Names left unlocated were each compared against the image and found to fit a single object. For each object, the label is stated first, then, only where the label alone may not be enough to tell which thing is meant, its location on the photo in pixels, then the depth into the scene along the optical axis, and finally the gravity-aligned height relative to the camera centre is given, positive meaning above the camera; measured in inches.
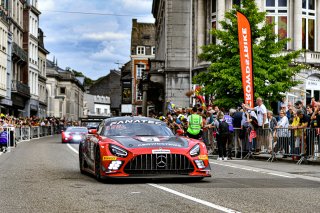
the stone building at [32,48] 3366.1 +377.7
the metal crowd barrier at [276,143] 814.5 -24.6
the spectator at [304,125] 819.4 -1.1
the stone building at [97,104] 7515.3 +214.9
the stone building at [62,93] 5034.5 +240.2
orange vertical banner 1071.0 +104.3
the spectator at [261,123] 930.1 +1.3
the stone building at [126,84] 5925.2 +336.7
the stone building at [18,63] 2950.3 +270.9
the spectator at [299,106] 874.1 +22.8
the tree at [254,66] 1378.0 +115.8
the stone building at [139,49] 5029.5 +566.7
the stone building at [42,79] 3909.9 +253.9
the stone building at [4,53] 2610.7 +274.9
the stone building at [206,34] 1793.8 +249.4
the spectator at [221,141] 926.4 -22.8
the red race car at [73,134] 1828.2 -27.6
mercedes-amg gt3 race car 505.7 -23.7
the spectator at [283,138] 860.6 -17.3
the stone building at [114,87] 7642.7 +400.7
